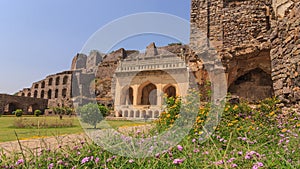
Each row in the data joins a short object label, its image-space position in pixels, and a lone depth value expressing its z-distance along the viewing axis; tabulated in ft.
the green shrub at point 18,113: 65.41
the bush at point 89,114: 26.37
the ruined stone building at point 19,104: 81.25
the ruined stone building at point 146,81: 62.80
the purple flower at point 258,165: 4.84
